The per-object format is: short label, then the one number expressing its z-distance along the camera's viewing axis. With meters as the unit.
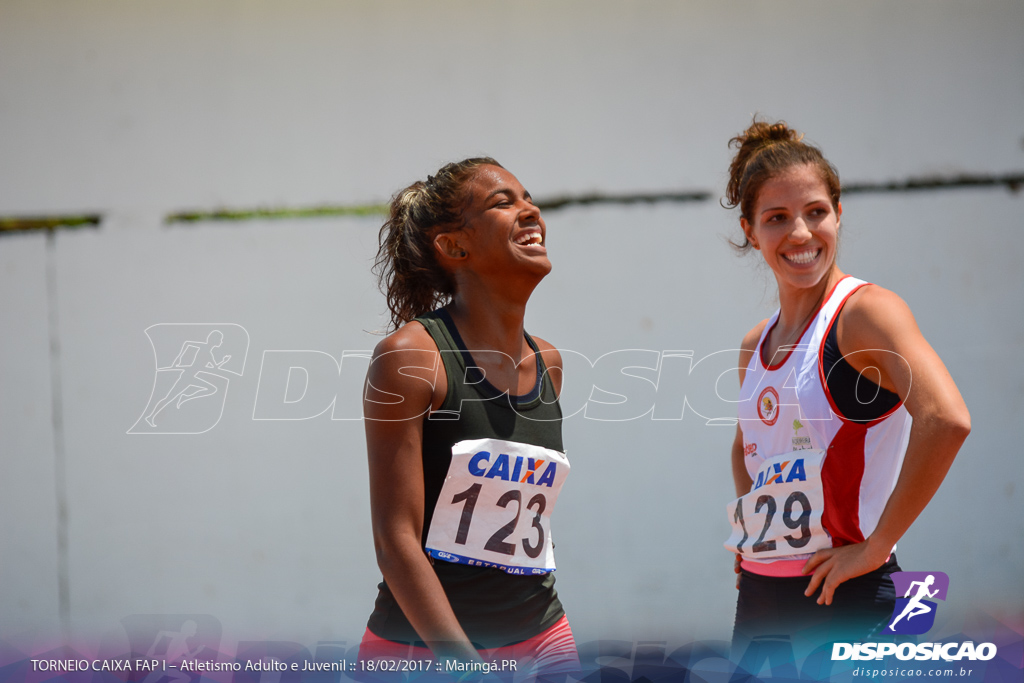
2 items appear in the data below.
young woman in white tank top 9.15
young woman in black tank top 9.10
